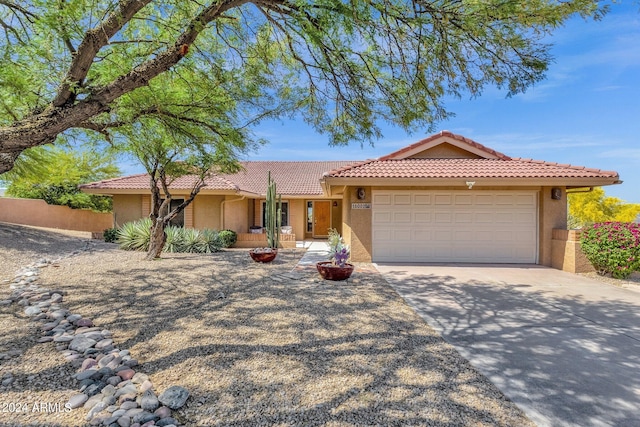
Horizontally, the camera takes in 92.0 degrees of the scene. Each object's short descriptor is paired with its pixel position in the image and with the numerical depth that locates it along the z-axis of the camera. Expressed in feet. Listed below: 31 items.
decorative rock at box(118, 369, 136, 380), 11.46
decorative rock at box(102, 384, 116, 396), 10.43
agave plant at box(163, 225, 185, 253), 46.70
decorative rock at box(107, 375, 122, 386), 11.07
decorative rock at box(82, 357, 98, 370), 12.17
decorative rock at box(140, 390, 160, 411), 9.70
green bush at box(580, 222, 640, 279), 29.07
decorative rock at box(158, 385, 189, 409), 9.84
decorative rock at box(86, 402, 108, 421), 9.29
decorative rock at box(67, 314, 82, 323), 16.90
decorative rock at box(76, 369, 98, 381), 11.38
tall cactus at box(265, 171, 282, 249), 41.37
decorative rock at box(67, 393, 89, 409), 9.87
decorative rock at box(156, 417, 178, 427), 8.97
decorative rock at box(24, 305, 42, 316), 18.04
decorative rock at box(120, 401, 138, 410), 9.71
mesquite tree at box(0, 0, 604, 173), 13.03
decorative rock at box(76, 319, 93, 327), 16.47
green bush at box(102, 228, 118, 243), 55.88
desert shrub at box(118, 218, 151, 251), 46.32
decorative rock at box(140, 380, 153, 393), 10.66
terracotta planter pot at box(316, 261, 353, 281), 27.78
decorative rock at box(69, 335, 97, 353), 13.70
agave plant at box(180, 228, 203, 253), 47.19
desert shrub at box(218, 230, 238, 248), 50.72
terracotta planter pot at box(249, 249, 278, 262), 37.29
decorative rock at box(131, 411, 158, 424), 9.15
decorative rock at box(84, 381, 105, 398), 10.57
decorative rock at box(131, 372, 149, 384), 11.21
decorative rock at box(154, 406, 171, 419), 9.35
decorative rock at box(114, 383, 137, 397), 10.42
